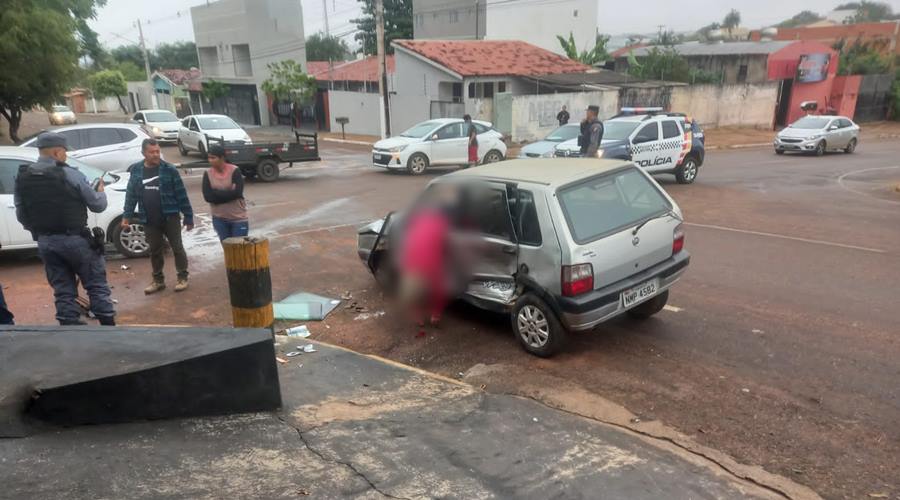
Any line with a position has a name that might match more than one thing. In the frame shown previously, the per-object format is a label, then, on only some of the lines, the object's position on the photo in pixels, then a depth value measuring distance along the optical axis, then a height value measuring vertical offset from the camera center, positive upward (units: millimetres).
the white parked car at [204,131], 20688 -1530
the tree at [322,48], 74888 +4242
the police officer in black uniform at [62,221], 4906 -1038
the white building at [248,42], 39219 +2683
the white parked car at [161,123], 26375 -1542
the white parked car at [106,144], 14094 -1282
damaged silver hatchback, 4789 -1325
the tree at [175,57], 86438 +3970
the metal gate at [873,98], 38406 -1627
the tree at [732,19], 121700 +10888
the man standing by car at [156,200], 6543 -1189
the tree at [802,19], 125762 +11285
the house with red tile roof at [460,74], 26688 +250
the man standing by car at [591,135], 11359 -1036
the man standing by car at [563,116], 25188 -1514
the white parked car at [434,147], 17250 -1850
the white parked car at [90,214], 7934 -1615
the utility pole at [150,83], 44825 -2
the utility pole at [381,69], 24422 +511
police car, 13789 -1496
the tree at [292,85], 35000 -82
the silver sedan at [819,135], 22000 -2206
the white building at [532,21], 40156 +3758
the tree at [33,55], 18922 +1065
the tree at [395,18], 54594 +5571
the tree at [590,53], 35906 +1411
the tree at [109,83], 57688 +376
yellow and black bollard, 4957 -1531
